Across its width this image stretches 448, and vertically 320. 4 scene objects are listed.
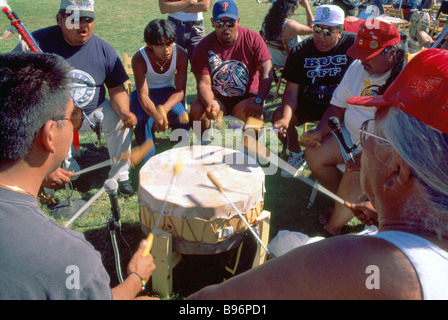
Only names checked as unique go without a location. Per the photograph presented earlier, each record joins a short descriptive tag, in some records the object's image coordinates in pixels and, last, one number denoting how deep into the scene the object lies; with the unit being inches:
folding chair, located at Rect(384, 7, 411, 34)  446.4
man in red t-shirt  163.3
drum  94.4
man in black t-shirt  147.9
